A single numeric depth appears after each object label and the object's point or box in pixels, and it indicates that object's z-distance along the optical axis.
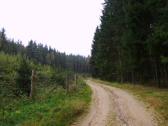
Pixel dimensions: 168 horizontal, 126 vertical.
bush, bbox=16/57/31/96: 10.81
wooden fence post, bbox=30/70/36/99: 8.49
